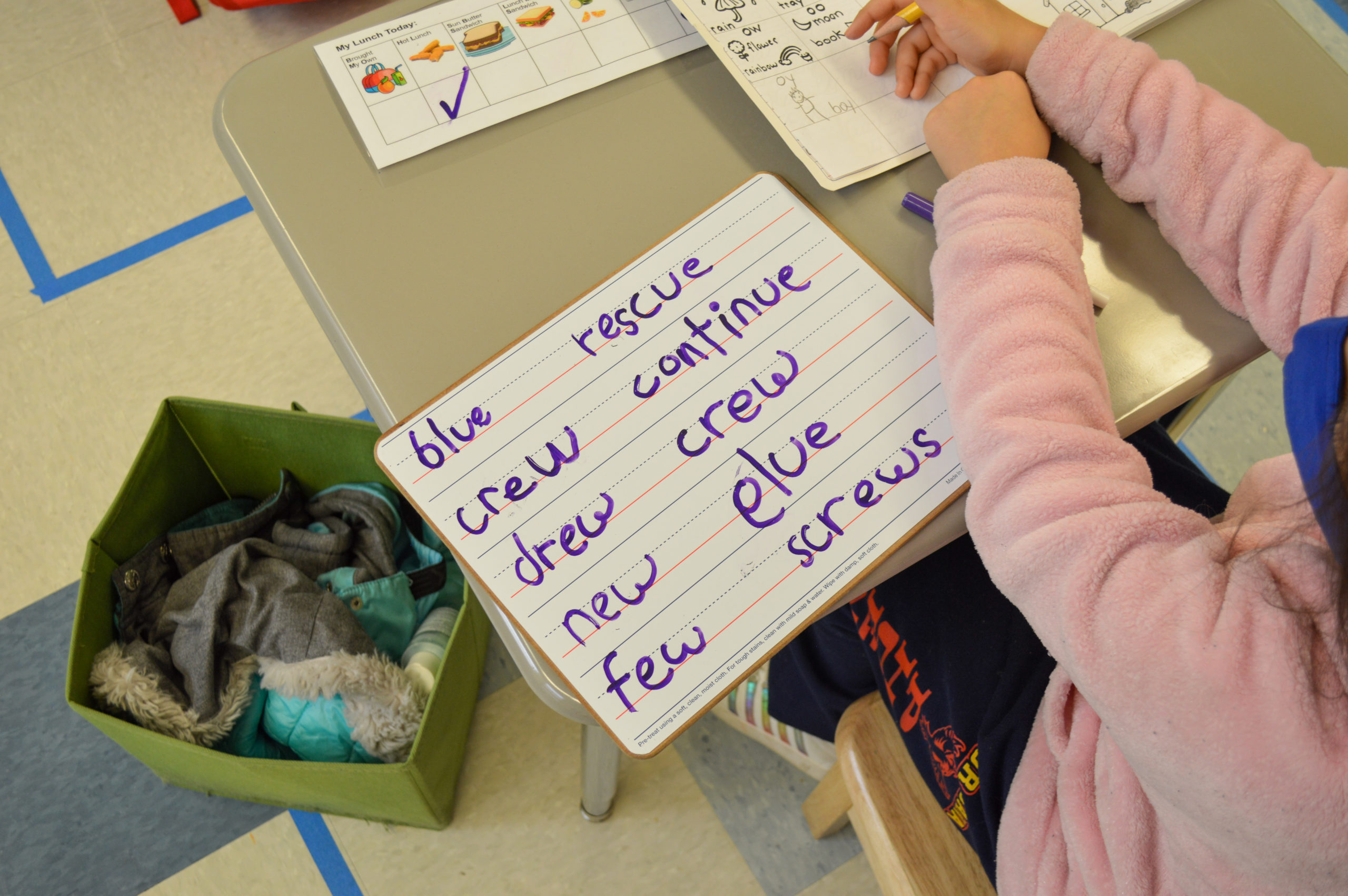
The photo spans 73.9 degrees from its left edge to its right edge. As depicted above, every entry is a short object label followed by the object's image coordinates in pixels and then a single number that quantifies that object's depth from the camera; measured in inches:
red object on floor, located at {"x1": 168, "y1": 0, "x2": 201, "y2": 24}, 53.3
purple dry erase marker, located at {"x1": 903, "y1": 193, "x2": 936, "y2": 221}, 20.5
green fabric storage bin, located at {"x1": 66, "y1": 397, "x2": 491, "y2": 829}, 30.2
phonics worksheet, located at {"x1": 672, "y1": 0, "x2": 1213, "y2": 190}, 21.0
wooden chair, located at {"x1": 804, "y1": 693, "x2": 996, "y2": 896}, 22.0
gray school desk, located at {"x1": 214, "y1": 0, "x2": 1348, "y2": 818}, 19.1
